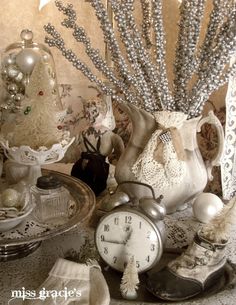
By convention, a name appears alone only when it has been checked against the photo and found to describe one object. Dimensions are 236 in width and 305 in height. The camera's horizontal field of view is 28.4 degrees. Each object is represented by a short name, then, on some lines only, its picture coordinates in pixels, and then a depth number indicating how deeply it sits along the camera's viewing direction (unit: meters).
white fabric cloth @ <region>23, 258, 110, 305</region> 0.62
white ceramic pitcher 0.92
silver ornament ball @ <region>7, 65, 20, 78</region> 1.12
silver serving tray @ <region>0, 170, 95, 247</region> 0.74
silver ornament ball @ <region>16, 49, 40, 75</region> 1.15
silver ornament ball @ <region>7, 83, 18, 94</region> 1.07
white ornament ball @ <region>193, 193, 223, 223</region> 0.93
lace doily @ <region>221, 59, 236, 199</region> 1.01
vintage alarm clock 0.71
